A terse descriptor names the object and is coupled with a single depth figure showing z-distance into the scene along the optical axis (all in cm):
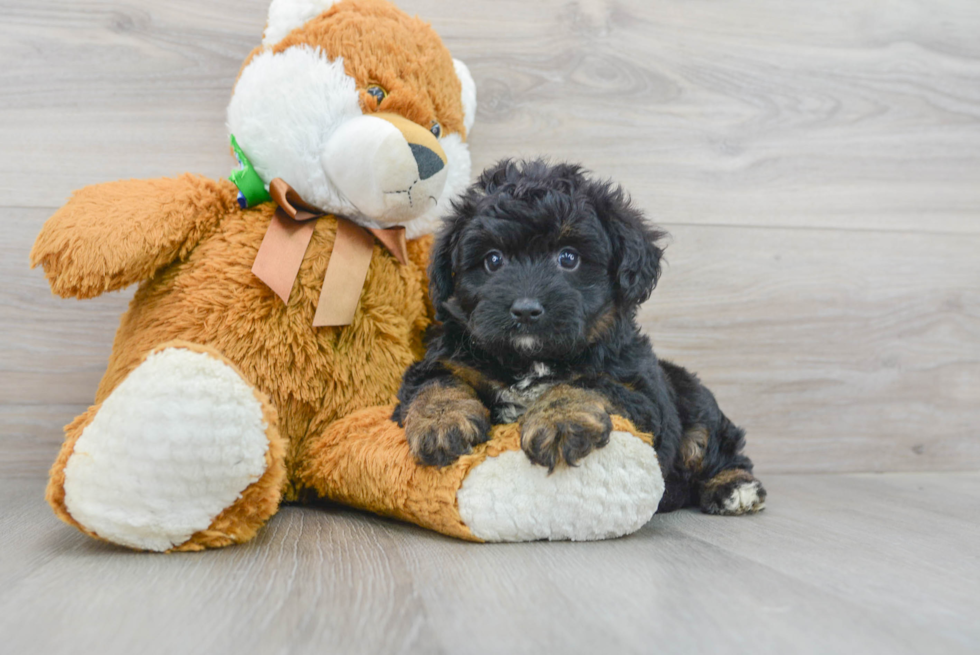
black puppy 61
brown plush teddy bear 61
